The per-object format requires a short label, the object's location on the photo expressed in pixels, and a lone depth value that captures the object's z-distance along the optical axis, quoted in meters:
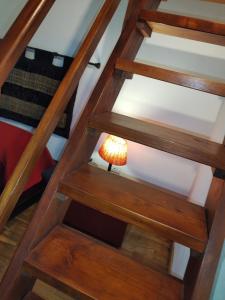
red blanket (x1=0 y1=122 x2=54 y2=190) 1.86
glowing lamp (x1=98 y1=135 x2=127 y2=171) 1.80
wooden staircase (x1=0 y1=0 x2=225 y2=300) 0.70
